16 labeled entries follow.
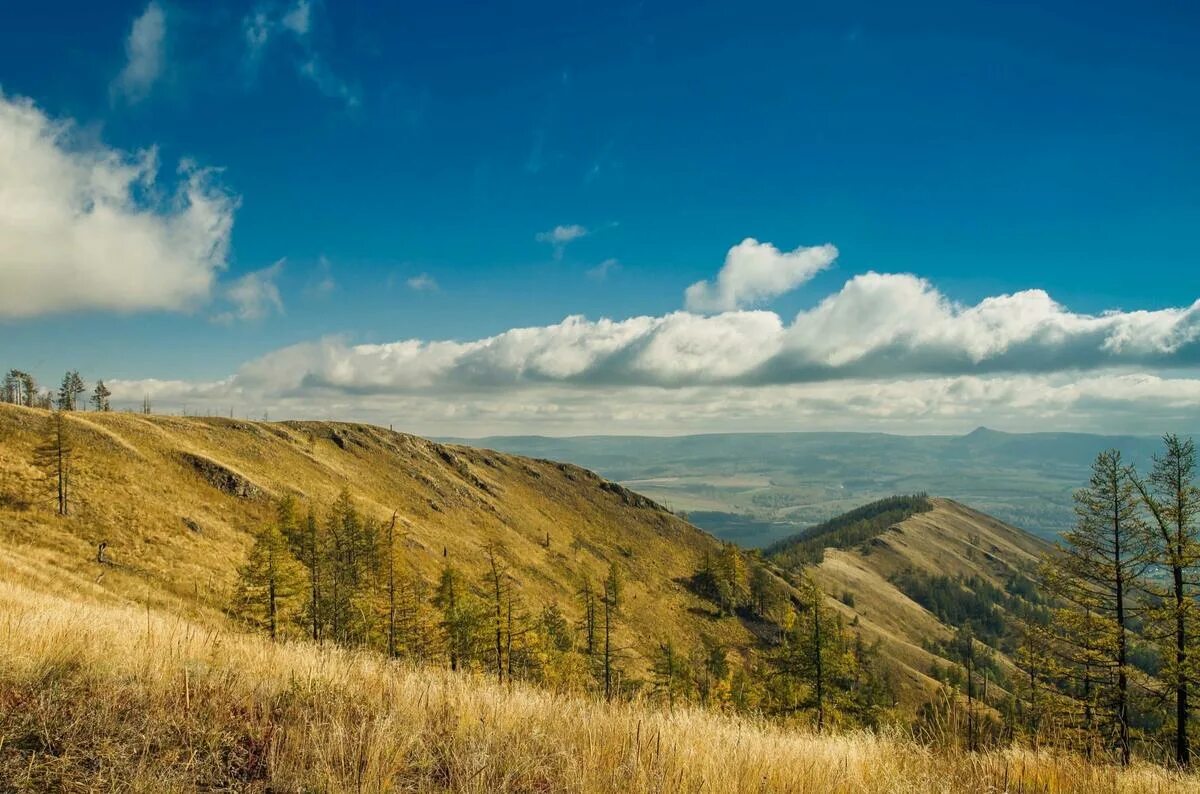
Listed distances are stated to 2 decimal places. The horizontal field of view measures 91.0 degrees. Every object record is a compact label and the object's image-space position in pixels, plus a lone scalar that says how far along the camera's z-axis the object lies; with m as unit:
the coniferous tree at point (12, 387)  138.75
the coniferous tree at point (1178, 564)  21.34
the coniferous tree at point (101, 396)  136.88
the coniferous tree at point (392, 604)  41.08
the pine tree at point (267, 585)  37.66
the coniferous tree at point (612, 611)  58.97
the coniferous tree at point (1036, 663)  25.00
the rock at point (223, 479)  71.56
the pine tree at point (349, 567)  42.62
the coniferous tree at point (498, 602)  46.16
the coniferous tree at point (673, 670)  56.65
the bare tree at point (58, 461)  50.88
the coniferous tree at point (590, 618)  60.31
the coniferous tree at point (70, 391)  133.38
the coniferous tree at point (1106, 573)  23.09
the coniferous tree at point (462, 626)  47.03
